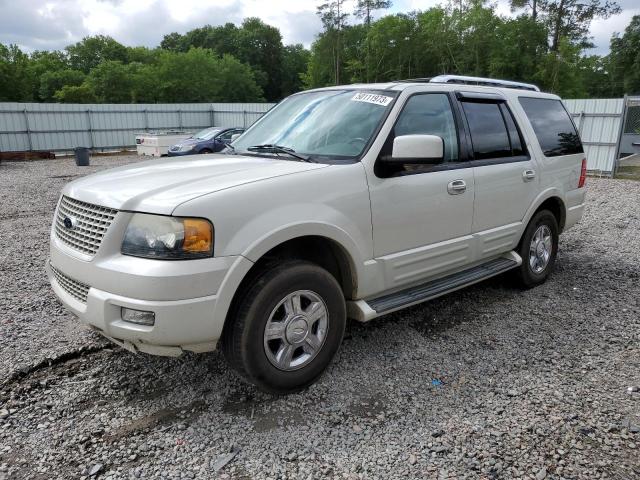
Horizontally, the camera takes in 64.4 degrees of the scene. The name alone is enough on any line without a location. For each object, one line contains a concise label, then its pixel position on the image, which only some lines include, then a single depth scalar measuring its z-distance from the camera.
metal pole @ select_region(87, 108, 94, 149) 24.97
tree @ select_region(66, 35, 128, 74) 82.25
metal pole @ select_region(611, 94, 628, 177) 14.95
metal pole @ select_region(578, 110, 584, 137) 15.92
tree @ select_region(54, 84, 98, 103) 51.84
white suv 2.71
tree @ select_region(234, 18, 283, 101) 84.88
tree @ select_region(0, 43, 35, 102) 42.12
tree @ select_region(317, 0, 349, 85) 49.84
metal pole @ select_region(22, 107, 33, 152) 23.09
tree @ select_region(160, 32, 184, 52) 94.79
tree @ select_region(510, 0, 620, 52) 38.91
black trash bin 19.80
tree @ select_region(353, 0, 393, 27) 53.28
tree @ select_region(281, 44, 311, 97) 82.66
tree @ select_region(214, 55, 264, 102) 66.69
